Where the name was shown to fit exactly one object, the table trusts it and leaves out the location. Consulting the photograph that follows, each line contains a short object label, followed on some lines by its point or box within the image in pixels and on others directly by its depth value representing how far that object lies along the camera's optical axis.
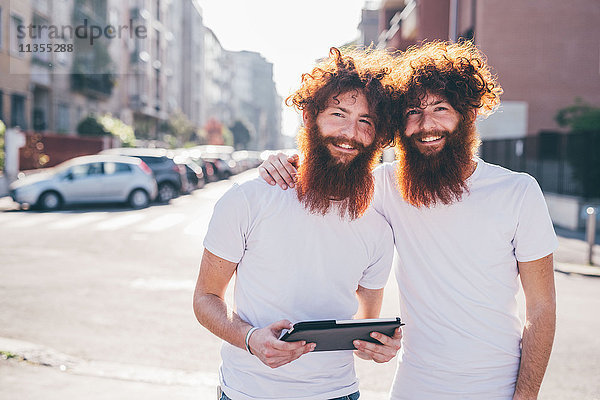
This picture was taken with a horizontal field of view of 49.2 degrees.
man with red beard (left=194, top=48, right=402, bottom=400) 2.21
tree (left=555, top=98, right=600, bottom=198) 16.64
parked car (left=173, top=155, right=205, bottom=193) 26.45
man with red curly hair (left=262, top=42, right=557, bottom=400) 2.18
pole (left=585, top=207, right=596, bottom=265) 11.25
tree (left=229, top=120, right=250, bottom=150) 103.12
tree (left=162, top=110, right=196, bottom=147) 54.78
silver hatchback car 18.58
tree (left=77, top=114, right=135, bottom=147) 34.59
